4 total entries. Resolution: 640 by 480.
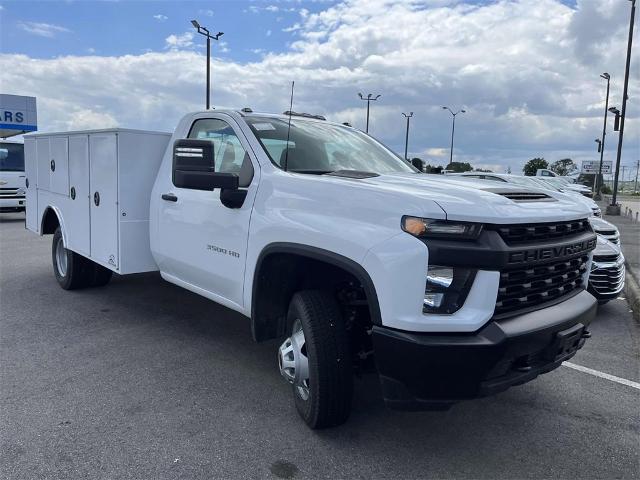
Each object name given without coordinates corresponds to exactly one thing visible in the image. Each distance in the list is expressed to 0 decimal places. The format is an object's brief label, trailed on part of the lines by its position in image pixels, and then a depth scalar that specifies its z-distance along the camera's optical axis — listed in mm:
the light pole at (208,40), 19875
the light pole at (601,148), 37600
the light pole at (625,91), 22656
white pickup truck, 2719
